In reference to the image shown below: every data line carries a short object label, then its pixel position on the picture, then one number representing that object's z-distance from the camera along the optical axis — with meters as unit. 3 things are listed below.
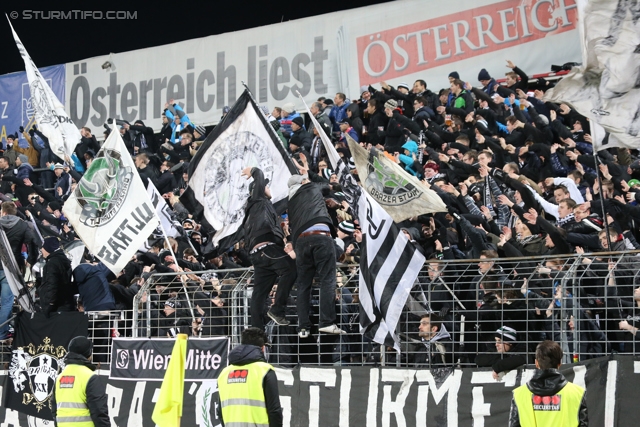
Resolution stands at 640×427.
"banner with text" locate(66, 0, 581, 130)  20.25
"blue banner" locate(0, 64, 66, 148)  28.28
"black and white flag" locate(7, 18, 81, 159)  16.45
